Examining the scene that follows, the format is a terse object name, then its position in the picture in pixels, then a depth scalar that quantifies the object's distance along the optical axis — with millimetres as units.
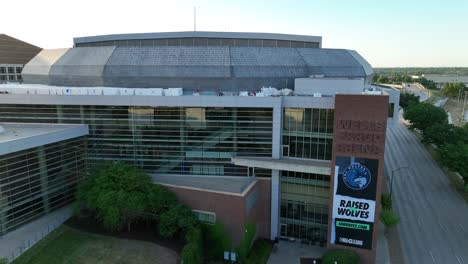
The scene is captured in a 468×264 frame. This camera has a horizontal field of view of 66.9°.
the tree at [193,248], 25500
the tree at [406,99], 109275
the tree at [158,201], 29314
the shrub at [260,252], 31062
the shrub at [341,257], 29062
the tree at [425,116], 72562
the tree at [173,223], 28438
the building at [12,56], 57469
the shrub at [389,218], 35594
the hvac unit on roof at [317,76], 39594
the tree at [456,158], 45656
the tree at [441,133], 60938
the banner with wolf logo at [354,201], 29500
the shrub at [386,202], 39594
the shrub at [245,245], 30156
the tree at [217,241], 30281
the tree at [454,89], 158612
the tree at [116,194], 28000
